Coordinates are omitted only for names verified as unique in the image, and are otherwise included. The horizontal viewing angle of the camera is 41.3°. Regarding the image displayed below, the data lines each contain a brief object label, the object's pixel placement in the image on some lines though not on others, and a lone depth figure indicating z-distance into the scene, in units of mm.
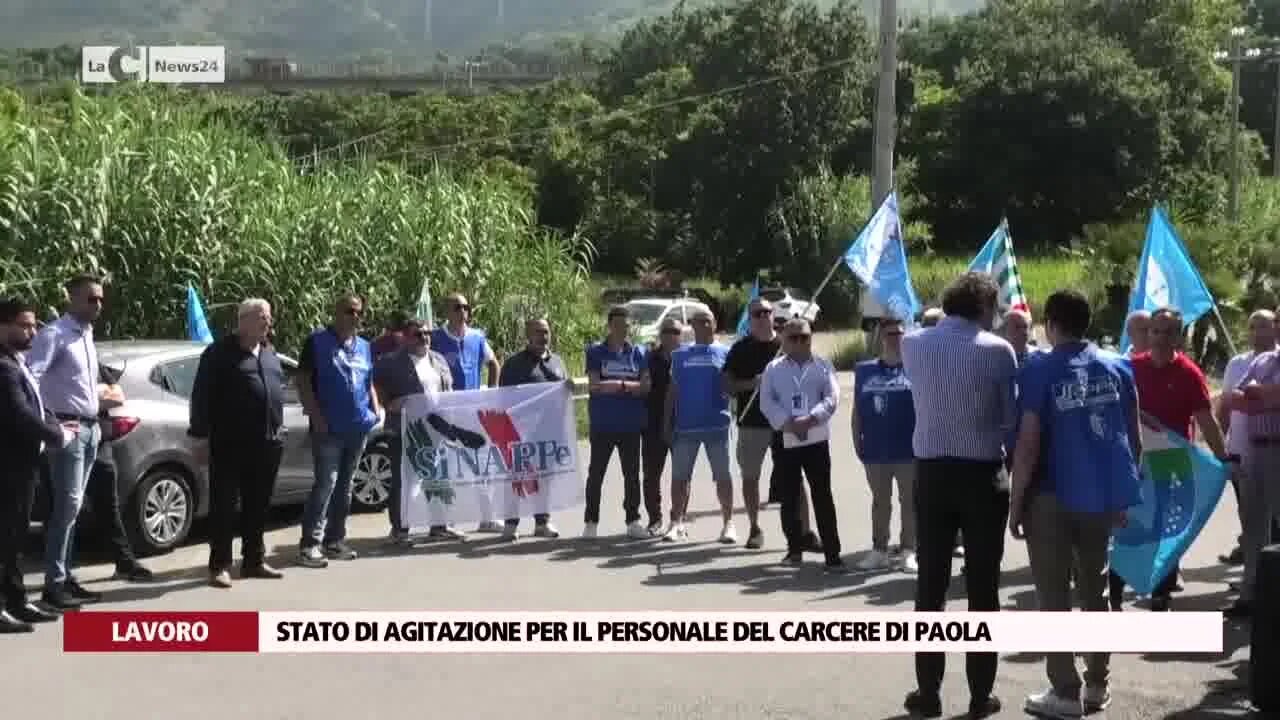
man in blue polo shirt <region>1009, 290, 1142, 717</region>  7309
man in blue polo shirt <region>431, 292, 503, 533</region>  13836
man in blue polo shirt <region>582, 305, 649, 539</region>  12773
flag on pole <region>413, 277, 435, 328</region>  16141
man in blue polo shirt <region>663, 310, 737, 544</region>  12570
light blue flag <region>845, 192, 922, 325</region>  14148
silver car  11680
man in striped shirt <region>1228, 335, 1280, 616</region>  9609
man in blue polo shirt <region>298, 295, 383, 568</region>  11750
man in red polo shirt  9656
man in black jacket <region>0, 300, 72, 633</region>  9258
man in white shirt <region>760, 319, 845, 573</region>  11438
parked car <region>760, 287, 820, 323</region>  12945
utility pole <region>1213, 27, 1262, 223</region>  41656
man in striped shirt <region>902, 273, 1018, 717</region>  7484
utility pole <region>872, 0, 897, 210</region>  26125
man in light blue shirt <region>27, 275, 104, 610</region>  9867
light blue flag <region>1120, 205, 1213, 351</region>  12227
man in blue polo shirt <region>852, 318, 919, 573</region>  11336
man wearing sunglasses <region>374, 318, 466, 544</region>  12891
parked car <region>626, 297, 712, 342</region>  29719
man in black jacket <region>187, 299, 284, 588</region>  10711
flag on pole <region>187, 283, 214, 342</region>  15712
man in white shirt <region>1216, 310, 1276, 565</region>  9955
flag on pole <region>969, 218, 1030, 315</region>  14359
